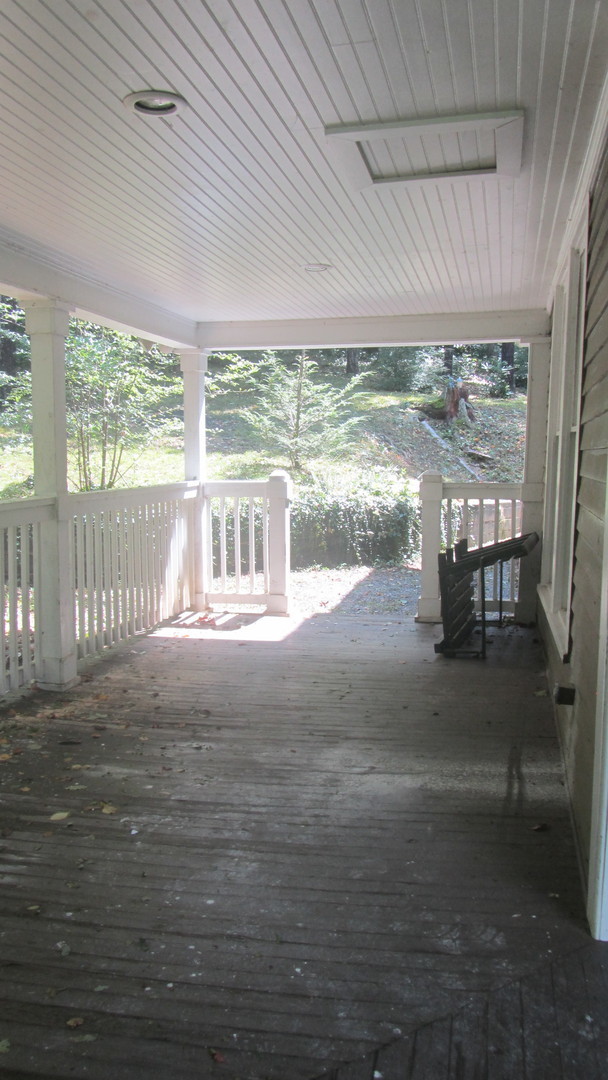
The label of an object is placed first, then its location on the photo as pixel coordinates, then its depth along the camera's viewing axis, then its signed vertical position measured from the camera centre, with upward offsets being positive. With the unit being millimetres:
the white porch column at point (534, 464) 6441 +6
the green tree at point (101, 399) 9844 +815
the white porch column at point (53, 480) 4734 -126
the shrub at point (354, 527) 10656 -868
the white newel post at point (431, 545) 6504 -684
